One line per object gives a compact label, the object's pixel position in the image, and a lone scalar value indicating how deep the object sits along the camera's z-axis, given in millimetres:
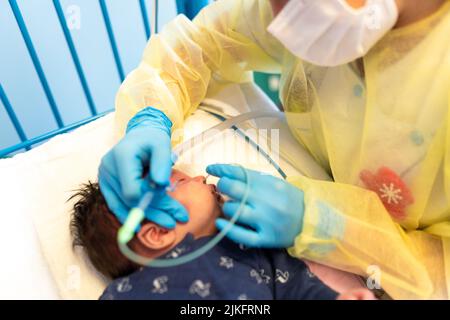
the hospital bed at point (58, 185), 803
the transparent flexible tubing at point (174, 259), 619
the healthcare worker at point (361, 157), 664
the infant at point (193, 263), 679
